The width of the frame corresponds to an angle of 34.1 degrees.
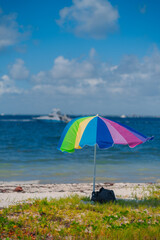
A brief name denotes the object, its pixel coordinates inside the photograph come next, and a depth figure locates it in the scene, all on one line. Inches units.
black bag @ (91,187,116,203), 307.4
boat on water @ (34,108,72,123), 4972.9
